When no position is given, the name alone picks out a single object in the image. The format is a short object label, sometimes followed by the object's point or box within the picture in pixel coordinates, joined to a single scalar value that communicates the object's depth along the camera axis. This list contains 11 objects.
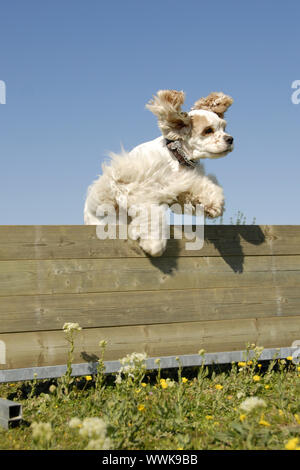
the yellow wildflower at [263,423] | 2.58
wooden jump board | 3.55
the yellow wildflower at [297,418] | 2.78
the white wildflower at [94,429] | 2.04
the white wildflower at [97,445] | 1.97
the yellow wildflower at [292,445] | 2.06
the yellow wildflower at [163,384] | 3.10
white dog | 3.83
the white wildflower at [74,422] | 2.19
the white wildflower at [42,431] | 2.10
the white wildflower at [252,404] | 2.34
